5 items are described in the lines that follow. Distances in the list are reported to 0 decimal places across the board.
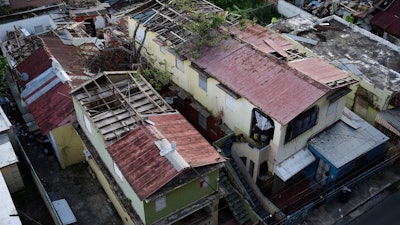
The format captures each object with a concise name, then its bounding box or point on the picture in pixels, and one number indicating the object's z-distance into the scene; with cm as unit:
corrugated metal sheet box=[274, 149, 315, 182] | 2870
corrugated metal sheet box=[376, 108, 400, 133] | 3247
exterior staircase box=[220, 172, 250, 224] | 2866
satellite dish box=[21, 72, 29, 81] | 3623
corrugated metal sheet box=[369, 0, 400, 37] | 4314
